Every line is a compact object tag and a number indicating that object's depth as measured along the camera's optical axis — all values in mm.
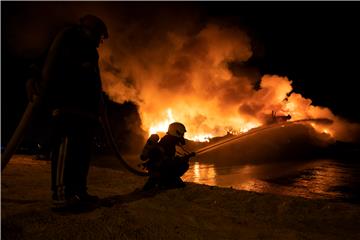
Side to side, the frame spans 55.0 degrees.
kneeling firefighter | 6062
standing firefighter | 3869
